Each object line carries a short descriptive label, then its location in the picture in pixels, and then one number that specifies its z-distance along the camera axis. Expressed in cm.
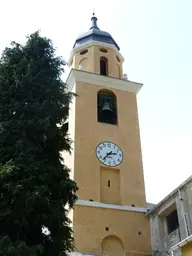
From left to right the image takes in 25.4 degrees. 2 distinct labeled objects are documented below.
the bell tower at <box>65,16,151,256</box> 1661
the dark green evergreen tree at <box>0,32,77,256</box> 822
